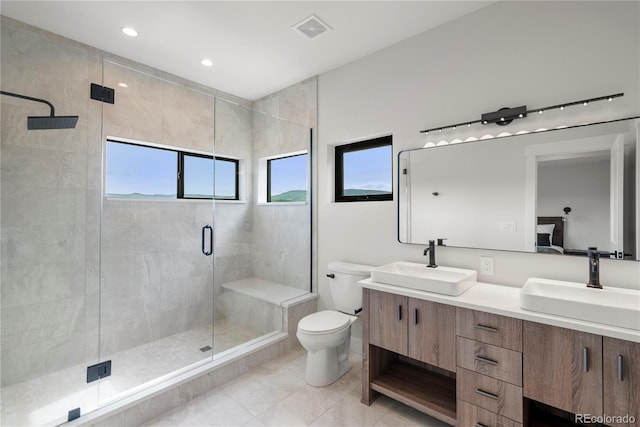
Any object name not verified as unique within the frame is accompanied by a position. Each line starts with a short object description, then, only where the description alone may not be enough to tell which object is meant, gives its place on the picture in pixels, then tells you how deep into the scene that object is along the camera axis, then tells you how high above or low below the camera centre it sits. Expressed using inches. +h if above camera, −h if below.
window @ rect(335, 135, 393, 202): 102.8 +16.7
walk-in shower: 78.2 -6.4
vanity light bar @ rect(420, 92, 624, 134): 65.5 +25.7
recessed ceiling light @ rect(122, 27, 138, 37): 87.5 +55.9
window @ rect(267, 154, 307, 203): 124.2 +15.4
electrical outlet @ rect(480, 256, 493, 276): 78.1 -14.0
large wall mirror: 62.0 +5.7
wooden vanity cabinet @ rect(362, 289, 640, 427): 49.0 -30.6
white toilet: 84.8 -34.6
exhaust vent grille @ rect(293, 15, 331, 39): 84.0 +56.5
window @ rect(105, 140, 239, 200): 95.9 +14.6
